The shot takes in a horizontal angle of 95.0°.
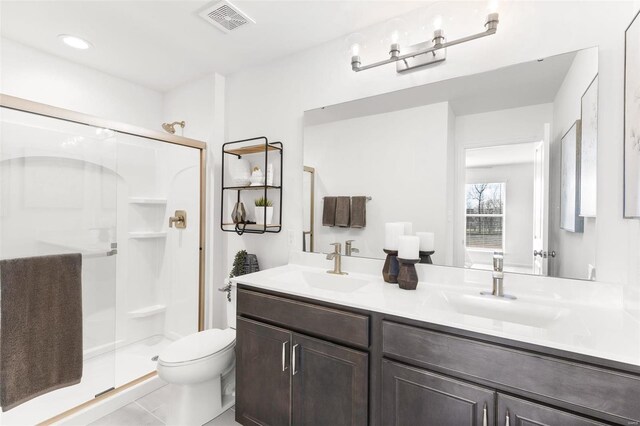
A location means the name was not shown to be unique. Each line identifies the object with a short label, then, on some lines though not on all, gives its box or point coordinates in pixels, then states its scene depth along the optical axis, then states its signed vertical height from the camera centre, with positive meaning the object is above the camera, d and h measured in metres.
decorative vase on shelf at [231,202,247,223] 2.21 -0.03
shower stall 1.56 -0.10
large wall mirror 1.29 +0.25
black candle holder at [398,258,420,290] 1.43 -0.31
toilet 1.62 -0.94
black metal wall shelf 2.12 +0.18
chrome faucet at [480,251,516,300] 1.31 -0.30
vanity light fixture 1.31 +0.83
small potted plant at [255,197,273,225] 2.10 +0.01
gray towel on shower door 1.43 -0.61
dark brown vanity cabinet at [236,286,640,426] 0.83 -0.58
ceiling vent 1.65 +1.15
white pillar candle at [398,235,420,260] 1.45 -0.18
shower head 2.60 +0.74
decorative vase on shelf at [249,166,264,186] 2.16 +0.24
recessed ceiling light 1.99 +1.16
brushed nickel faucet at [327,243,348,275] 1.78 -0.29
